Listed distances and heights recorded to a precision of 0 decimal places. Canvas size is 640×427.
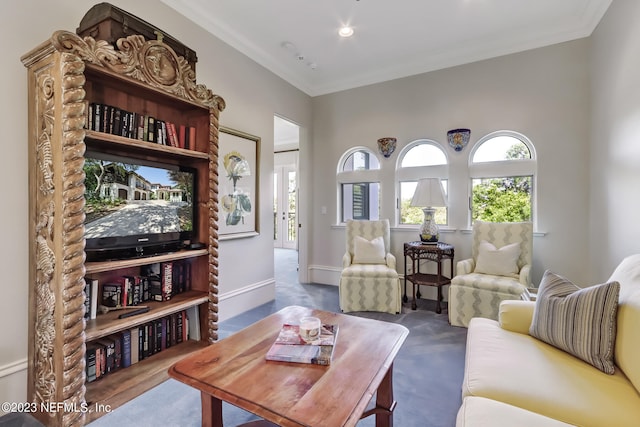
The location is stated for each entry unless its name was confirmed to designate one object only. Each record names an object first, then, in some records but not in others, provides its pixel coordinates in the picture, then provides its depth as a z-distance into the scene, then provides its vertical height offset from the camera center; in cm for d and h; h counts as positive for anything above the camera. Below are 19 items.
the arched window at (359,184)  424 +36
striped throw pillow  136 -54
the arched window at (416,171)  378 +49
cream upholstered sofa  105 -72
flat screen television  179 +1
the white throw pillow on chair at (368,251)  362 -51
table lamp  342 +9
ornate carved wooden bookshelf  150 +3
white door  787 +6
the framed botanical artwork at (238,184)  309 +28
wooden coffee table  103 -68
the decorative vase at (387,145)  399 +85
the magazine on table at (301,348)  134 -66
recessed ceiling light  306 +184
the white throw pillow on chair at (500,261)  300 -52
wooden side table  331 -57
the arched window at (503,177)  338 +37
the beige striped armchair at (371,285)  324 -83
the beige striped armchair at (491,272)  277 -63
